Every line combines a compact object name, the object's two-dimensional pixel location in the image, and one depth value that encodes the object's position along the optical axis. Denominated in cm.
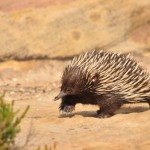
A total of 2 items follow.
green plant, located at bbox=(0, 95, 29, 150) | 1502
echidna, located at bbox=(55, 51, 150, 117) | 2031
